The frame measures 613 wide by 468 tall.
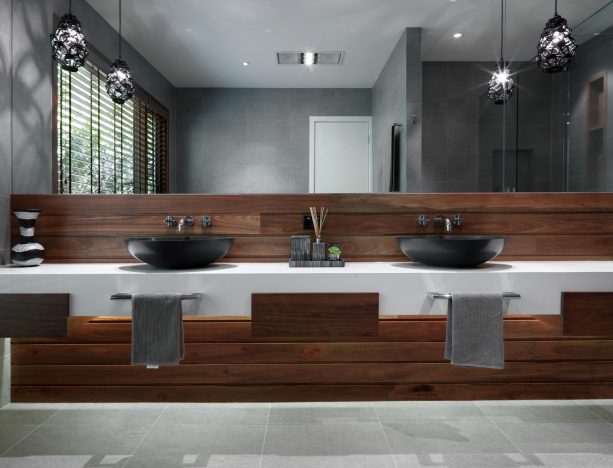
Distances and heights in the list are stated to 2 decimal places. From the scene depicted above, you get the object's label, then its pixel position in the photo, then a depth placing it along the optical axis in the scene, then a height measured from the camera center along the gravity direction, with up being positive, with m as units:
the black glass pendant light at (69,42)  2.45 +1.03
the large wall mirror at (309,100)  2.50 +0.75
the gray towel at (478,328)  2.01 -0.42
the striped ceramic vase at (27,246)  2.40 -0.09
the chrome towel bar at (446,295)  2.00 -0.28
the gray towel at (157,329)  1.97 -0.43
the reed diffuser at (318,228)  2.45 +0.02
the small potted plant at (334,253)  2.42 -0.11
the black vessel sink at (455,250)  2.17 -0.08
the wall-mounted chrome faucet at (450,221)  2.62 +0.07
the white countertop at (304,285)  1.99 -0.24
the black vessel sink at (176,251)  2.15 -0.10
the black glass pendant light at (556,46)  2.51 +1.06
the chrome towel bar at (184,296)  1.96 -0.29
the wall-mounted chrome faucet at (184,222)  2.62 +0.05
